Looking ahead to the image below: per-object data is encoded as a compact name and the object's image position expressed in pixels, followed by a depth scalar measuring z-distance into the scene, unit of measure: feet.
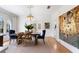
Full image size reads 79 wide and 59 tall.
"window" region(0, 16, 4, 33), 10.09
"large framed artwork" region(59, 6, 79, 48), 5.84
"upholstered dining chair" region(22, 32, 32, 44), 8.88
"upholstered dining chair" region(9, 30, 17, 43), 9.16
